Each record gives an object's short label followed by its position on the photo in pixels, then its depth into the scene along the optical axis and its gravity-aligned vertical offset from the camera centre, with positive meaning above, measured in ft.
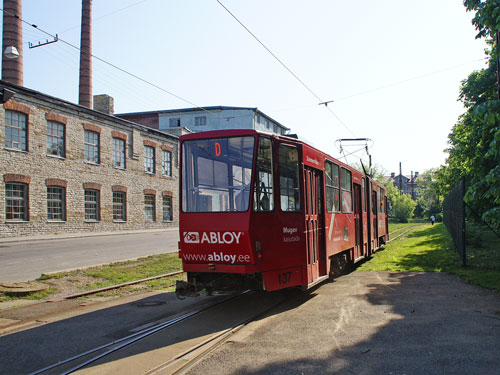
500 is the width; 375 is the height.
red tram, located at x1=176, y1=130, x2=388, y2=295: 24.06 +0.18
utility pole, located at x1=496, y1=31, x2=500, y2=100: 22.51 +8.09
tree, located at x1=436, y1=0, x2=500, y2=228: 19.72 +8.10
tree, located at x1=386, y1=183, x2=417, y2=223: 268.00 +3.46
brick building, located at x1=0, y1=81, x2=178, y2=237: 78.38 +10.62
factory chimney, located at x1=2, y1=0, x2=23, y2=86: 96.94 +40.85
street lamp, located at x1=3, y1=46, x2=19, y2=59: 49.70 +19.39
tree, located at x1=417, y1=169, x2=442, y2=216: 276.62 +8.28
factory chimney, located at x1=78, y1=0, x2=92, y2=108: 112.88 +41.30
